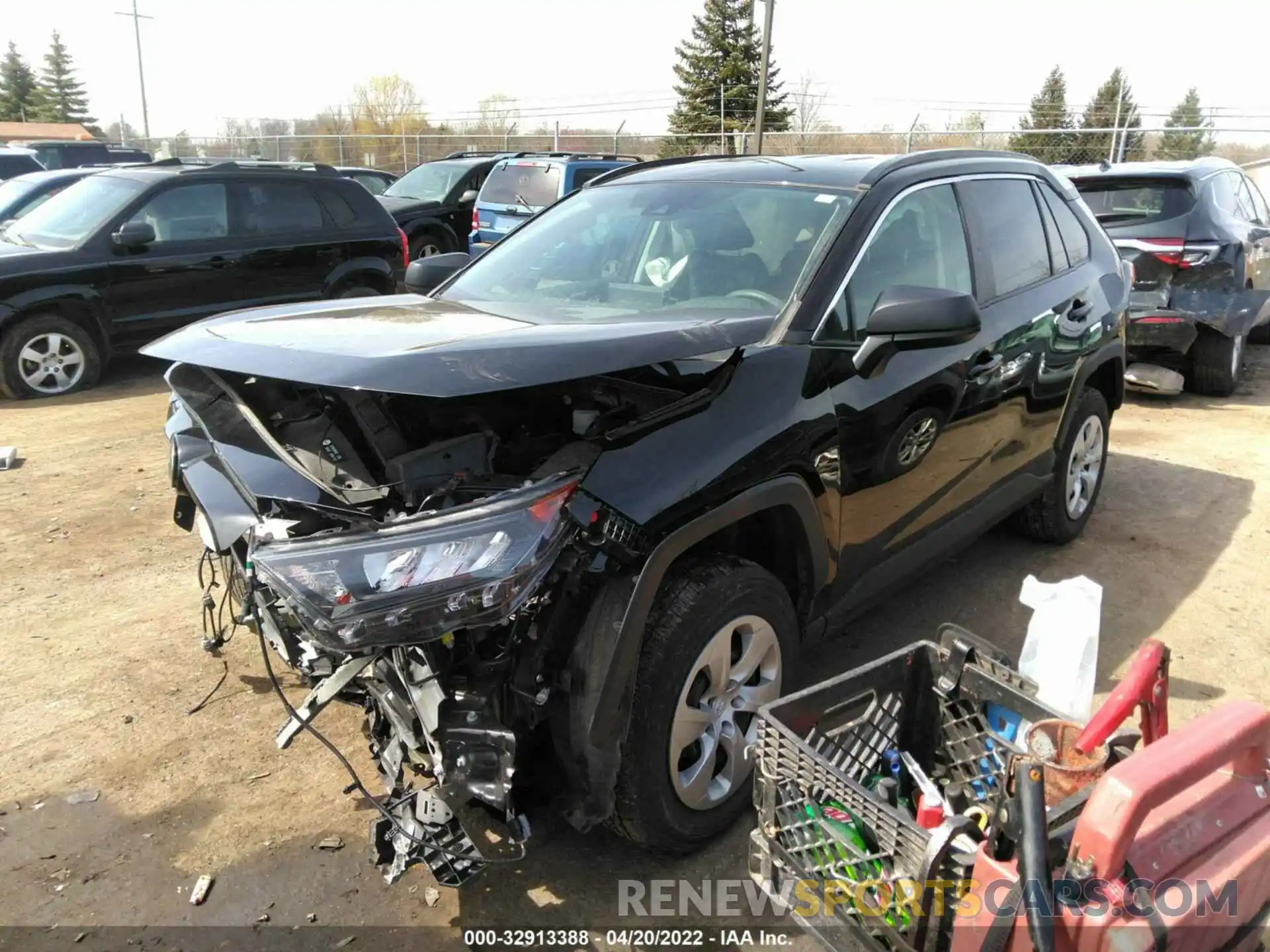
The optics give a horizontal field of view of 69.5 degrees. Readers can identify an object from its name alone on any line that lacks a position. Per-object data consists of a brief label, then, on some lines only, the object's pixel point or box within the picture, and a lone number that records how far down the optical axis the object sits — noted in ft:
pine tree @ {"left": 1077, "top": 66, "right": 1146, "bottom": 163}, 59.98
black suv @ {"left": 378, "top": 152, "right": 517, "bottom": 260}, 42.73
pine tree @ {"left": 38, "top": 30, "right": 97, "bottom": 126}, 229.86
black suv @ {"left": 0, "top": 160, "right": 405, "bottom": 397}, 24.90
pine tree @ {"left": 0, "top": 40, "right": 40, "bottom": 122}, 211.41
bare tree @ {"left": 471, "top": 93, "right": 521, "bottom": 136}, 99.94
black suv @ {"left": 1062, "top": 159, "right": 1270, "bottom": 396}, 23.91
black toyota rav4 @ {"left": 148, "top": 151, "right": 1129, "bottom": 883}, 6.98
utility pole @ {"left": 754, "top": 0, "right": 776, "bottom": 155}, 56.03
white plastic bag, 9.27
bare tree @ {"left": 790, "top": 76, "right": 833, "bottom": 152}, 91.76
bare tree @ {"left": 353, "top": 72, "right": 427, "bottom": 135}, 150.10
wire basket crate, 6.37
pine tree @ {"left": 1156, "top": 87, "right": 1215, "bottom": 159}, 59.52
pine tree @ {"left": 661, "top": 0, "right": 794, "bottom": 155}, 118.11
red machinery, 5.40
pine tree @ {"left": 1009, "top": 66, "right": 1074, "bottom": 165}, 68.75
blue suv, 37.52
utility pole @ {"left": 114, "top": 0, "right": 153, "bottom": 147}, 123.65
